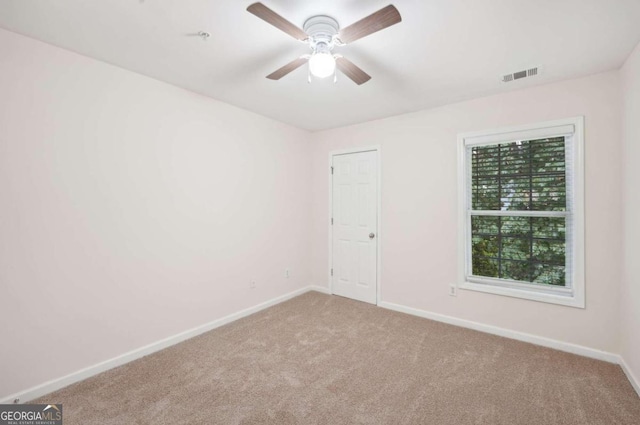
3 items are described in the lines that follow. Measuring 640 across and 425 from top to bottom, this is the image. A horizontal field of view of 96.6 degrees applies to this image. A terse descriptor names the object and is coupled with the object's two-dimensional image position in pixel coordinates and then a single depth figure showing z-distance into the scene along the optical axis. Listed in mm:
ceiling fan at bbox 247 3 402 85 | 1467
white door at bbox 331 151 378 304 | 3973
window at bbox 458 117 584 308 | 2680
